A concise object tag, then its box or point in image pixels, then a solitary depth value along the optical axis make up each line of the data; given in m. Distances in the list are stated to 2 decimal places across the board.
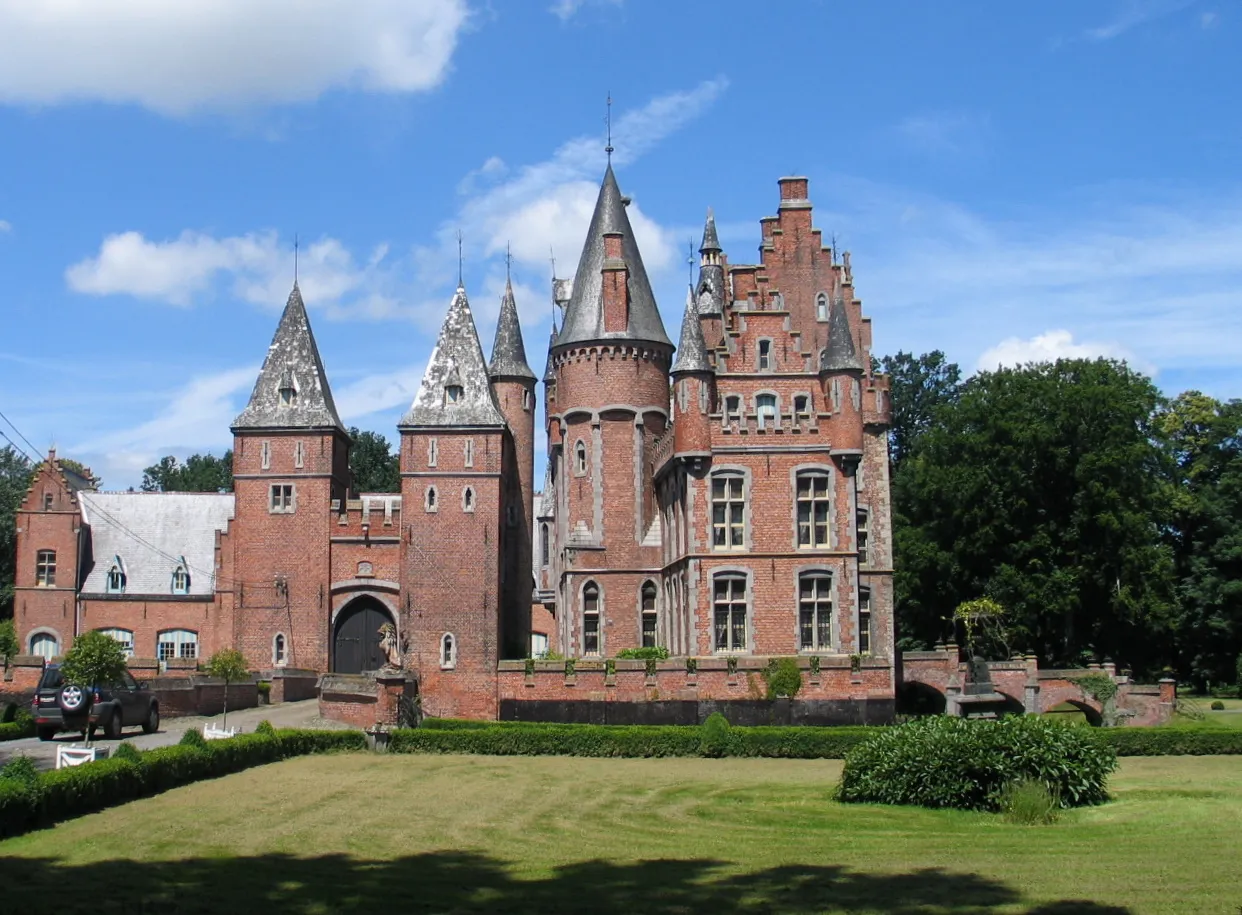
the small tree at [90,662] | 30.94
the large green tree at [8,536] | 65.44
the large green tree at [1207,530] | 59.38
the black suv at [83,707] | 30.64
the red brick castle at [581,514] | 41.06
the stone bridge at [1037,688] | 45.53
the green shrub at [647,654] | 41.94
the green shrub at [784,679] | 37.72
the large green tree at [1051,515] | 53.22
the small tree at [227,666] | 43.06
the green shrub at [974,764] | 21.77
